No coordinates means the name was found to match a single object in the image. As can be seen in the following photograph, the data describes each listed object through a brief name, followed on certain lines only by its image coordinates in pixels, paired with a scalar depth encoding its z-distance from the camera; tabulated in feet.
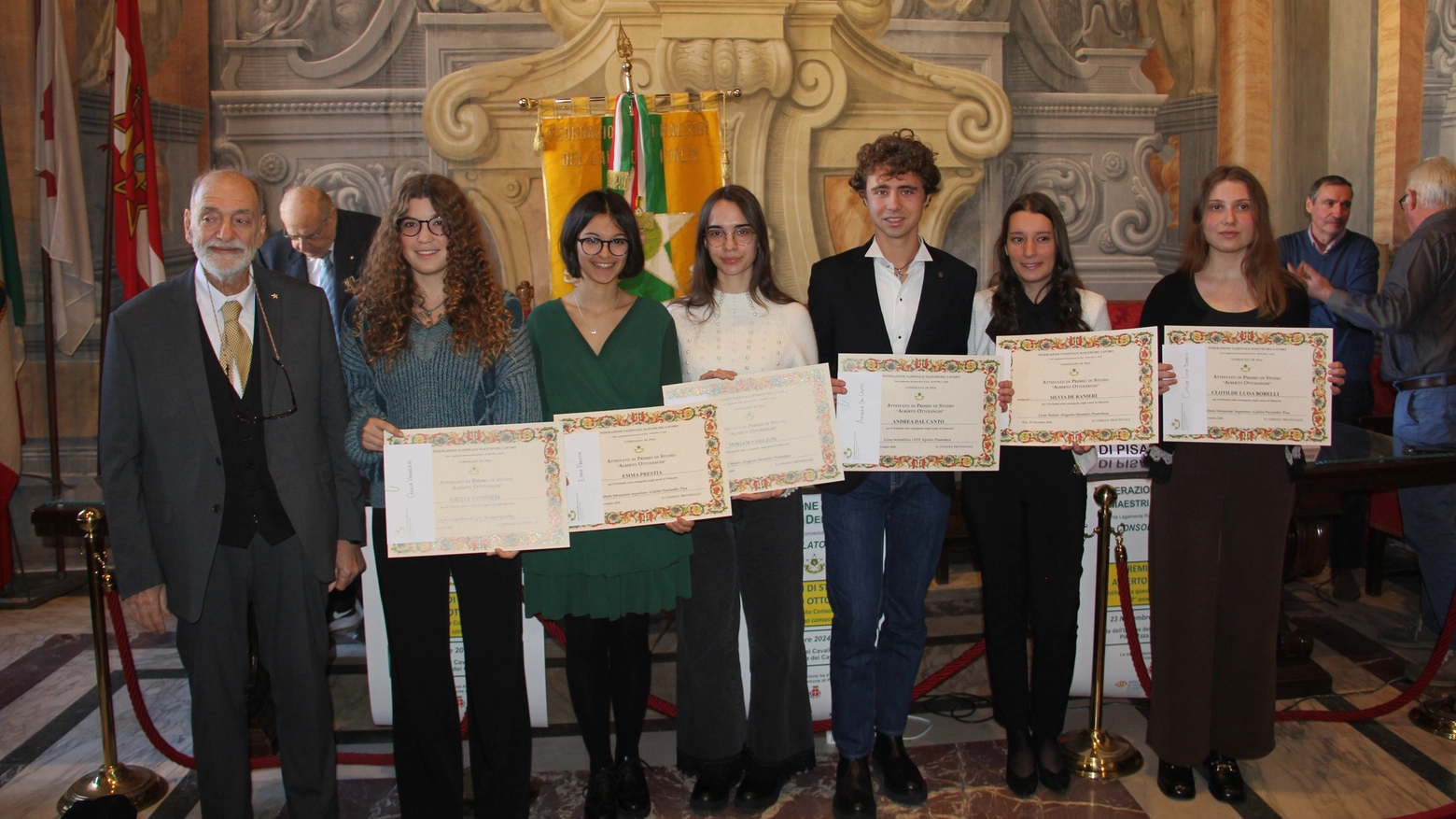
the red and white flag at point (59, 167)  16.81
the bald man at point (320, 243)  13.66
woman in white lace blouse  8.86
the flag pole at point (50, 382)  17.29
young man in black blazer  9.03
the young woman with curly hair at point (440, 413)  7.90
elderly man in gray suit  7.77
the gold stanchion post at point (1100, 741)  10.27
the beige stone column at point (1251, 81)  19.48
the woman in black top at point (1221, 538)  9.07
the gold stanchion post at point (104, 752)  10.01
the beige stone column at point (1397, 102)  17.17
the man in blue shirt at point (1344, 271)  15.69
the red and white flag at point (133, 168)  16.83
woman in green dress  8.44
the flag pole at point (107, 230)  16.71
